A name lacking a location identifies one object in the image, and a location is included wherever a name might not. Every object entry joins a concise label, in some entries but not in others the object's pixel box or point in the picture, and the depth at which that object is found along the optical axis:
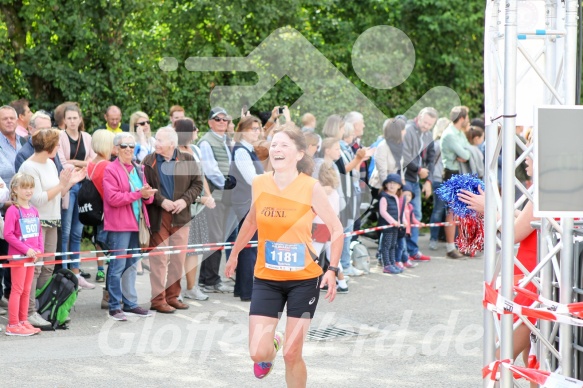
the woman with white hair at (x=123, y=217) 15.71
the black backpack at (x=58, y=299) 14.87
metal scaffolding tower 9.17
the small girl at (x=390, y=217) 20.97
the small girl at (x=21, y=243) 14.37
